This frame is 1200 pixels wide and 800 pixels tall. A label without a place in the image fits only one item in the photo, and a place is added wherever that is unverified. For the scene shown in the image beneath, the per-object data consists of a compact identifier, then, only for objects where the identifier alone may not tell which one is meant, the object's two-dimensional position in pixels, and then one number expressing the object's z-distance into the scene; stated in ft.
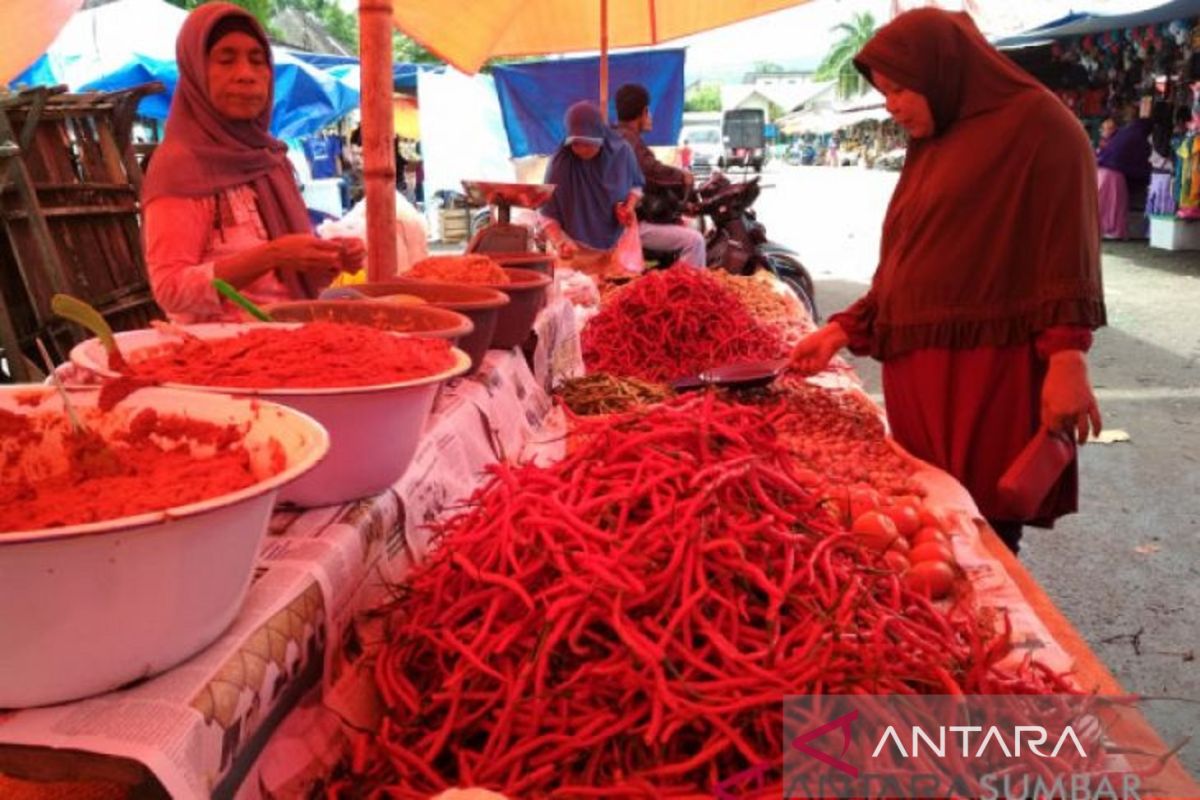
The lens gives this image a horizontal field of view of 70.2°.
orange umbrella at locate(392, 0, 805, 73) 21.85
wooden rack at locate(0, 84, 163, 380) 15.78
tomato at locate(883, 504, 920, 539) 5.98
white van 85.09
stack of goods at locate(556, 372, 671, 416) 8.77
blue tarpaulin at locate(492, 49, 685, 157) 36.55
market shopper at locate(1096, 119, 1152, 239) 44.39
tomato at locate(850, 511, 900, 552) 5.54
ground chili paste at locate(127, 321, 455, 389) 3.94
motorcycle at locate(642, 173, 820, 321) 21.42
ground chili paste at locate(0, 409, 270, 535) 2.54
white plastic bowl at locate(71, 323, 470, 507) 3.80
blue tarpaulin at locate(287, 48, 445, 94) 40.68
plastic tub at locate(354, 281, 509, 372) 6.33
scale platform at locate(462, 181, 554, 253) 10.39
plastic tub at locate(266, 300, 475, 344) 5.52
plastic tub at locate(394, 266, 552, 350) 7.51
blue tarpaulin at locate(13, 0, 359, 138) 29.76
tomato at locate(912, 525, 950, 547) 5.76
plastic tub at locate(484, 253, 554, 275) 8.93
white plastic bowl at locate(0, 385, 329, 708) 2.33
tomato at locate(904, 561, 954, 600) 5.21
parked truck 83.30
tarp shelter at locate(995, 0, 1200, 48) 34.32
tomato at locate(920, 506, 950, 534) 6.09
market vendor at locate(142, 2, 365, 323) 6.86
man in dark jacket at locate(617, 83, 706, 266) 21.16
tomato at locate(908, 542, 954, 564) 5.48
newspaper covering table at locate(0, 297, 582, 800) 2.57
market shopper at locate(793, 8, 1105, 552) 6.76
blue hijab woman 18.83
